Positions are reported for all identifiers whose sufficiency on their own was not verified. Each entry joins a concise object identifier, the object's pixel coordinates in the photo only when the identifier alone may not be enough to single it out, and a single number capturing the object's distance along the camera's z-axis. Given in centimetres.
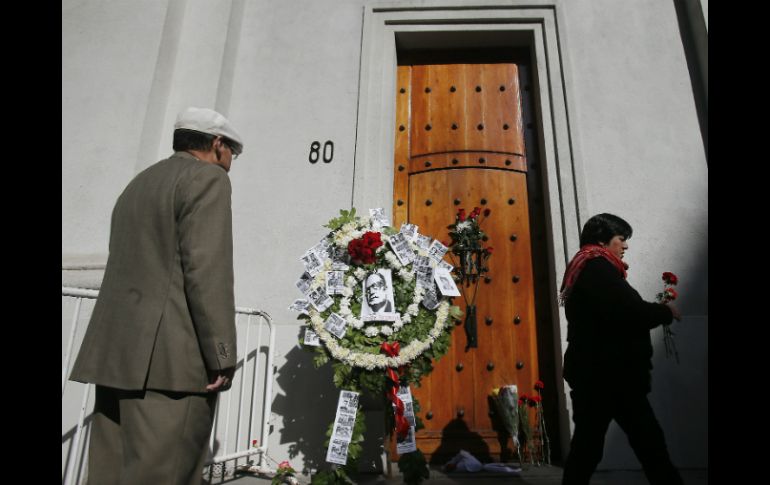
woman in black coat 259
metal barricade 384
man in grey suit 195
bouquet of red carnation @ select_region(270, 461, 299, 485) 336
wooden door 448
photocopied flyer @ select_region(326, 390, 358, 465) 318
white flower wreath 326
